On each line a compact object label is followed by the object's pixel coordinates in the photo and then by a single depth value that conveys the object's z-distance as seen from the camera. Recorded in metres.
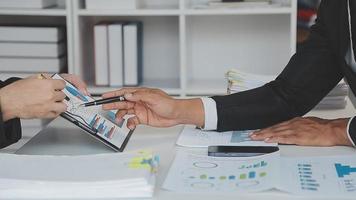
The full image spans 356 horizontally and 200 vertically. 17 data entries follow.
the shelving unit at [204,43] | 2.71
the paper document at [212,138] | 1.33
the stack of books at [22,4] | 2.47
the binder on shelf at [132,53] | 2.50
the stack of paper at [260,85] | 1.62
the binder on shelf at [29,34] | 2.49
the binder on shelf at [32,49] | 2.50
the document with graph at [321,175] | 1.02
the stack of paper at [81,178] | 0.99
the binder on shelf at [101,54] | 2.50
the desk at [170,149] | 1.01
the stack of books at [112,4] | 2.46
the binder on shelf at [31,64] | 2.51
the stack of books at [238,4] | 2.43
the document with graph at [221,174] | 1.03
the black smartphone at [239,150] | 1.22
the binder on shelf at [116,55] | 2.49
